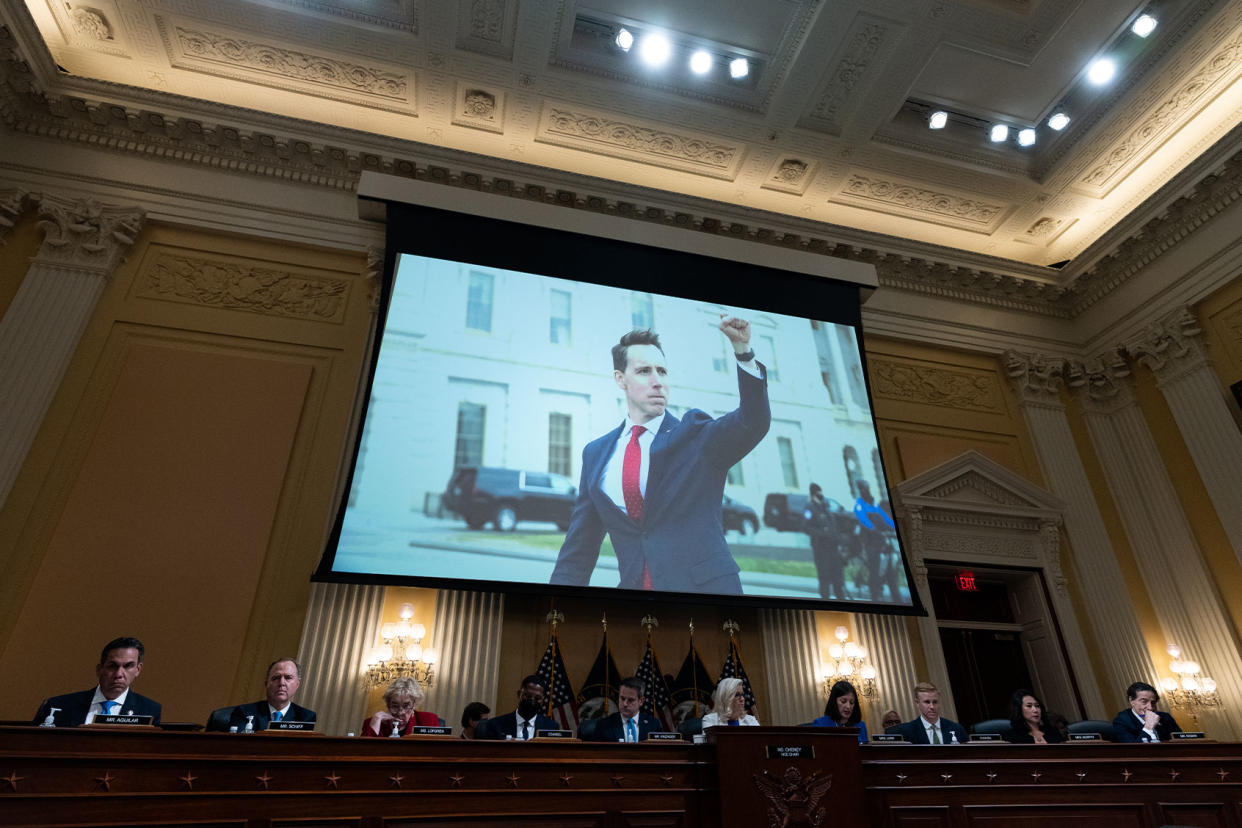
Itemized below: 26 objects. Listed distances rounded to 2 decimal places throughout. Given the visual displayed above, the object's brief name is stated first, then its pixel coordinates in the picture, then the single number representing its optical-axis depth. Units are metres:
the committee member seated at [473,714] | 4.99
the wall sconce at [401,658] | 5.62
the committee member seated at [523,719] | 4.25
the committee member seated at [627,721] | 4.27
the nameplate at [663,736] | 3.67
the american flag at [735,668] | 6.35
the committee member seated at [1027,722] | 4.84
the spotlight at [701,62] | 7.53
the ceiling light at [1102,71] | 7.64
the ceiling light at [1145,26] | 7.16
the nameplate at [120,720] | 2.90
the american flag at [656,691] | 6.06
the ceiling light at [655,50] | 7.42
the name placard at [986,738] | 4.08
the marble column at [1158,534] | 7.25
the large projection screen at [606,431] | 6.07
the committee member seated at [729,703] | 4.28
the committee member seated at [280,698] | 3.79
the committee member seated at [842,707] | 4.85
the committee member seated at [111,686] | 3.51
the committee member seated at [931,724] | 4.84
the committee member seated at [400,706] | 3.86
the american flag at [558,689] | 5.87
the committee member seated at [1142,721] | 5.12
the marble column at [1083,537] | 7.45
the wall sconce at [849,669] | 6.62
